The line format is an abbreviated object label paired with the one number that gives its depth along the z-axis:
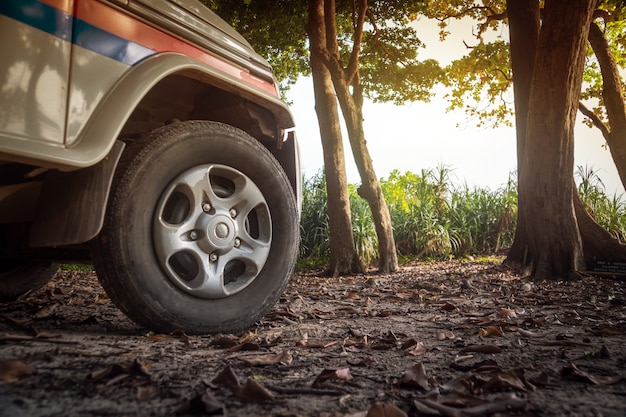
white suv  1.66
